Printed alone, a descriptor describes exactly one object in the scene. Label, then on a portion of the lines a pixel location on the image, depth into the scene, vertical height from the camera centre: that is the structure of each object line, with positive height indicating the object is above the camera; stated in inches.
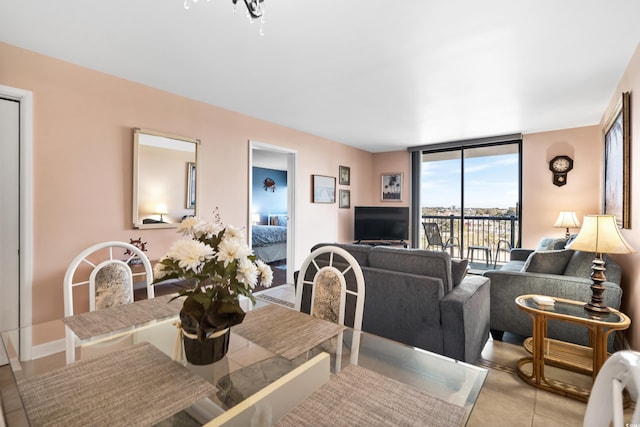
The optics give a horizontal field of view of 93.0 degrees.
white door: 89.4 -1.3
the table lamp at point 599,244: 78.2 -7.7
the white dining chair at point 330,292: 62.4 -17.4
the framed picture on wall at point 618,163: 99.4 +19.7
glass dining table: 33.7 -21.9
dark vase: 42.7 -19.4
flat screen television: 234.2 -8.0
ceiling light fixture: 54.5 +37.6
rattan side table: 76.5 -35.6
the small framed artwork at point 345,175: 225.0 +28.0
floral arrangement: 40.0 -8.9
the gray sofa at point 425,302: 81.7 -25.5
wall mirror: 116.1 +13.1
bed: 212.4 -22.7
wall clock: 176.6 +27.4
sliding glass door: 205.8 +10.9
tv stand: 234.7 -23.2
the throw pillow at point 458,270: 91.8 -17.5
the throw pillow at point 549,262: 107.9 -17.1
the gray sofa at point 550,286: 96.7 -24.0
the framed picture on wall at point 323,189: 198.5 +15.9
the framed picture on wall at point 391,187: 246.7 +21.1
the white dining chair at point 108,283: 65.2 -16.9
